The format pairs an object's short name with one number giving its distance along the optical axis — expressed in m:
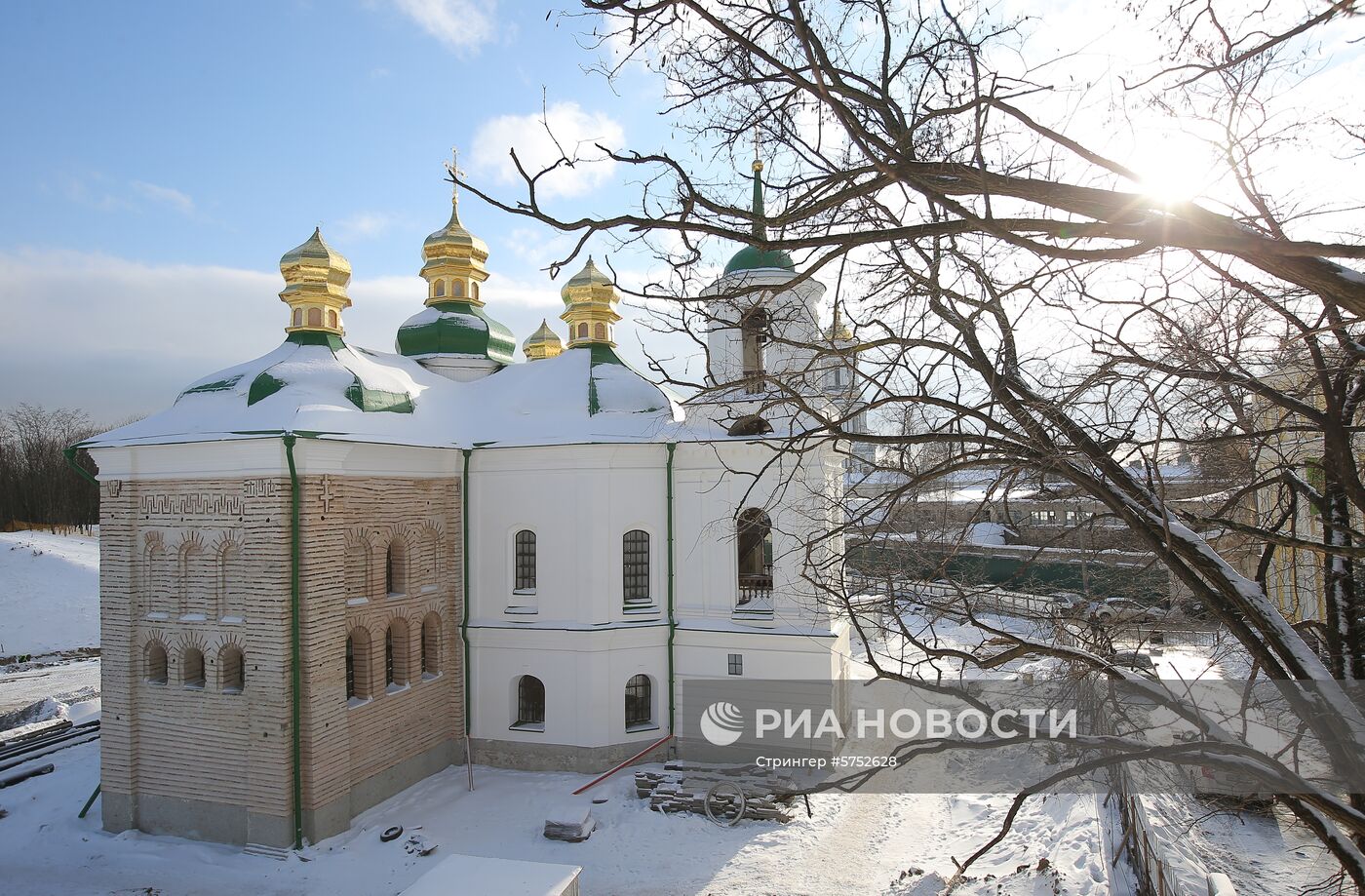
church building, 11.67
